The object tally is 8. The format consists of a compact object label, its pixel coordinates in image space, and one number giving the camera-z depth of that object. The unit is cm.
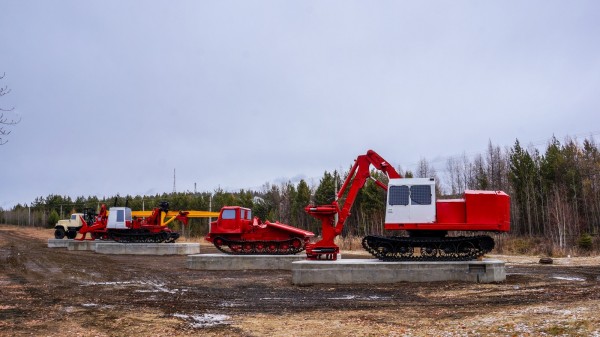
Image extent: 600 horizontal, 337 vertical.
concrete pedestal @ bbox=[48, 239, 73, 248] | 3939
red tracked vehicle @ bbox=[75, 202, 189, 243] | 3375
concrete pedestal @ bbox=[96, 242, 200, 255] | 3086
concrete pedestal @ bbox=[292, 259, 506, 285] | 1485
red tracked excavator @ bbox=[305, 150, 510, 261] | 1550
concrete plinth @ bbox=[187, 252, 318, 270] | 2078
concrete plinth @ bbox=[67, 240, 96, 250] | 3641
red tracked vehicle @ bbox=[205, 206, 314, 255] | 2227
